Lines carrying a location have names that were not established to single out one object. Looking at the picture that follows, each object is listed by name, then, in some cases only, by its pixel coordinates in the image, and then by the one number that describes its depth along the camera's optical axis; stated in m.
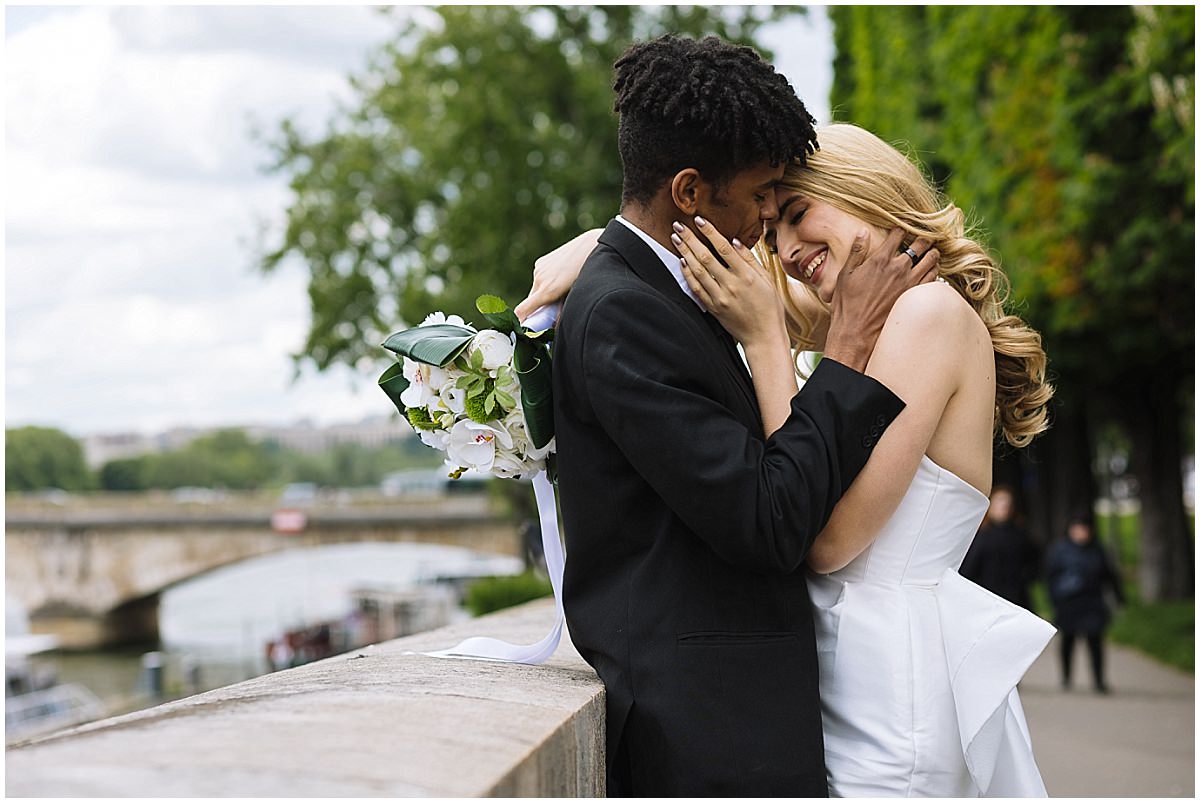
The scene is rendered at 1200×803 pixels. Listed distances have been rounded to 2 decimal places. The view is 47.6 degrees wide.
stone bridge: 47.94
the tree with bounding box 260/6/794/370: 22.66
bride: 2.72
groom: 2.47
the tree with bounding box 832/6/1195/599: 11.80
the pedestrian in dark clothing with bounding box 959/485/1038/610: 13.47
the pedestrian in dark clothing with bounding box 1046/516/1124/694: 14.44
